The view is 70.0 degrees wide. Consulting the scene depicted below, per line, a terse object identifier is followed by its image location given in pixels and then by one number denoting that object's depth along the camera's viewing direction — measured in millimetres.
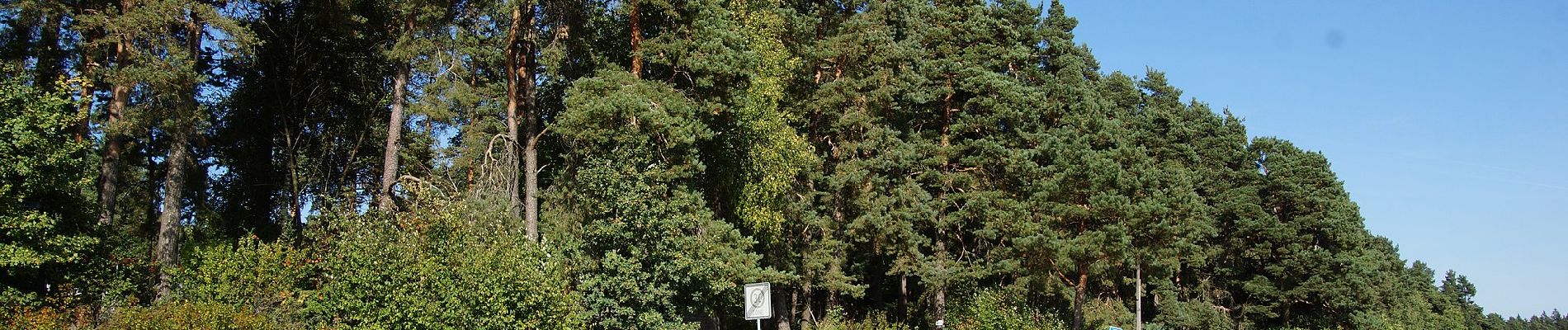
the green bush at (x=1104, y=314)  39094
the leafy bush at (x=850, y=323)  30878
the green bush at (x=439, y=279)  18062
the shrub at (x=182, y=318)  17438
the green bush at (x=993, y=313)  30906
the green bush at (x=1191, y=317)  45688
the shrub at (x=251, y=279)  20703
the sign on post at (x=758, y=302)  15586
